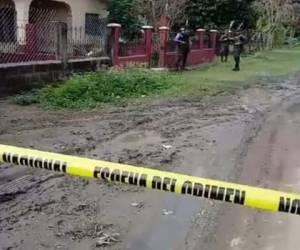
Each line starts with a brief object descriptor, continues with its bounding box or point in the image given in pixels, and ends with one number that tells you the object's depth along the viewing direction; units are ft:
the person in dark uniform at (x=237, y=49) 64.90
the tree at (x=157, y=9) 72.38
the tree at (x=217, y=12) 89.71
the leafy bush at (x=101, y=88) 35.24
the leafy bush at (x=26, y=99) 33.99
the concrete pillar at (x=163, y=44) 59.52
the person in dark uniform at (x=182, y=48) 60.95
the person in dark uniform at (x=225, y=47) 77.20
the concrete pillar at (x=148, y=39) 56.18
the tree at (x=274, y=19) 108.06
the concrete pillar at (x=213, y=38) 81.32
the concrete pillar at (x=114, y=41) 49.26
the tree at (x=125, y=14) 71.00
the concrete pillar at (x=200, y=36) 75.61
